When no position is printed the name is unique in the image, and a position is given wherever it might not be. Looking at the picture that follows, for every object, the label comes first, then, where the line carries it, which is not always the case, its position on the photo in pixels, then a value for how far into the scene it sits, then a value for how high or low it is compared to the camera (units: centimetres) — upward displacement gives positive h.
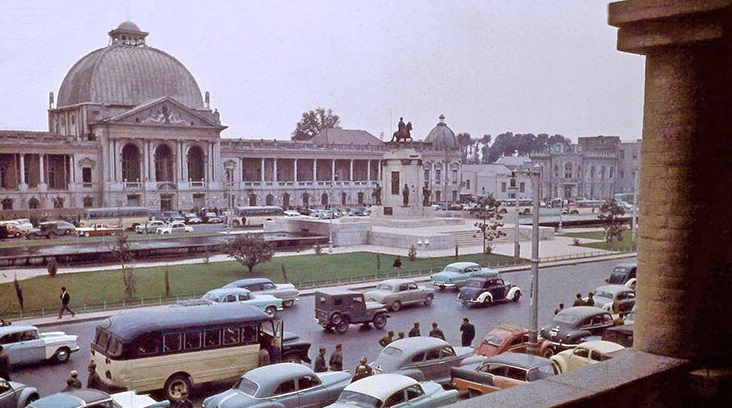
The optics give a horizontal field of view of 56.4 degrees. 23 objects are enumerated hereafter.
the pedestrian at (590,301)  2180 -421
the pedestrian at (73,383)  1363 -433
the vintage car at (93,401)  1125 -390
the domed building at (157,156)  6544 +142
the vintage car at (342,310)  2077 -435
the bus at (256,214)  6125 -447
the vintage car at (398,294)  2403 -446
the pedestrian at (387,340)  1730 -432
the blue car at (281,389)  1235 -412
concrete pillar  534 -6
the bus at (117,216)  5753 -416
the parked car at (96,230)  4831 -448
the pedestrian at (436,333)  1775 -427
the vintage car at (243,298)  2195 -422
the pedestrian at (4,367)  1472 -433
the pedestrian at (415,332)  1794 -428
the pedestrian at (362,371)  1385 -416
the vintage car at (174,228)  4991 -452
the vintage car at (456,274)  2841 -440
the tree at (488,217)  3950 -391
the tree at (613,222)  4367 -347
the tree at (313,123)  11691 +787
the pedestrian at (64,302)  2197 -432
